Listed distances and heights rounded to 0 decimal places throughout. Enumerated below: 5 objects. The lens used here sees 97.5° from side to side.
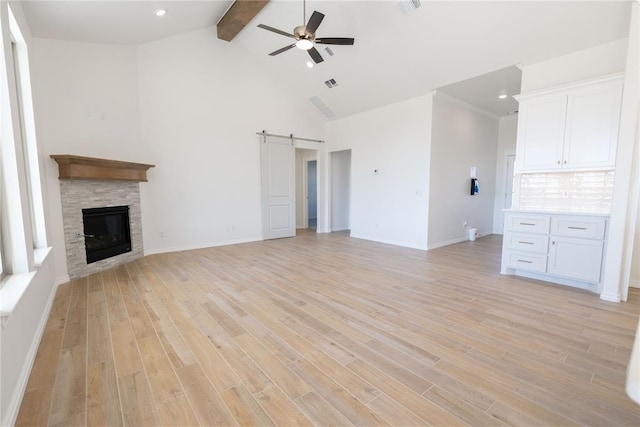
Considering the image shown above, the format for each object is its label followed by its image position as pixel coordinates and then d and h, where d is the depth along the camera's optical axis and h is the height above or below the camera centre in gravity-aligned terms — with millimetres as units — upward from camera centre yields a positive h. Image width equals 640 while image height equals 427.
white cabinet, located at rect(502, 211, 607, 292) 3244 -737
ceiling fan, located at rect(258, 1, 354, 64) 3357 +1966
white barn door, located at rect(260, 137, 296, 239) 6596 +29
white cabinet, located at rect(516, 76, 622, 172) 3234 +765
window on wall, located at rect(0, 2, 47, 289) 2176 +33
